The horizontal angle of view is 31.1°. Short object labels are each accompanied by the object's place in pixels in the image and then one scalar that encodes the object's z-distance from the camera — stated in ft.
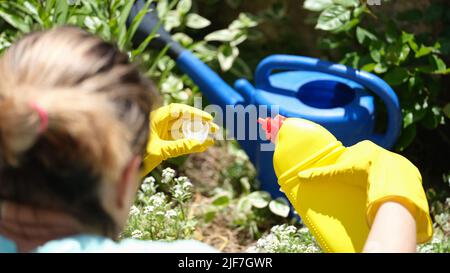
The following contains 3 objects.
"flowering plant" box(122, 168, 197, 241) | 5.92
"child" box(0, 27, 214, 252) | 2.80
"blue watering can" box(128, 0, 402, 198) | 6.71
